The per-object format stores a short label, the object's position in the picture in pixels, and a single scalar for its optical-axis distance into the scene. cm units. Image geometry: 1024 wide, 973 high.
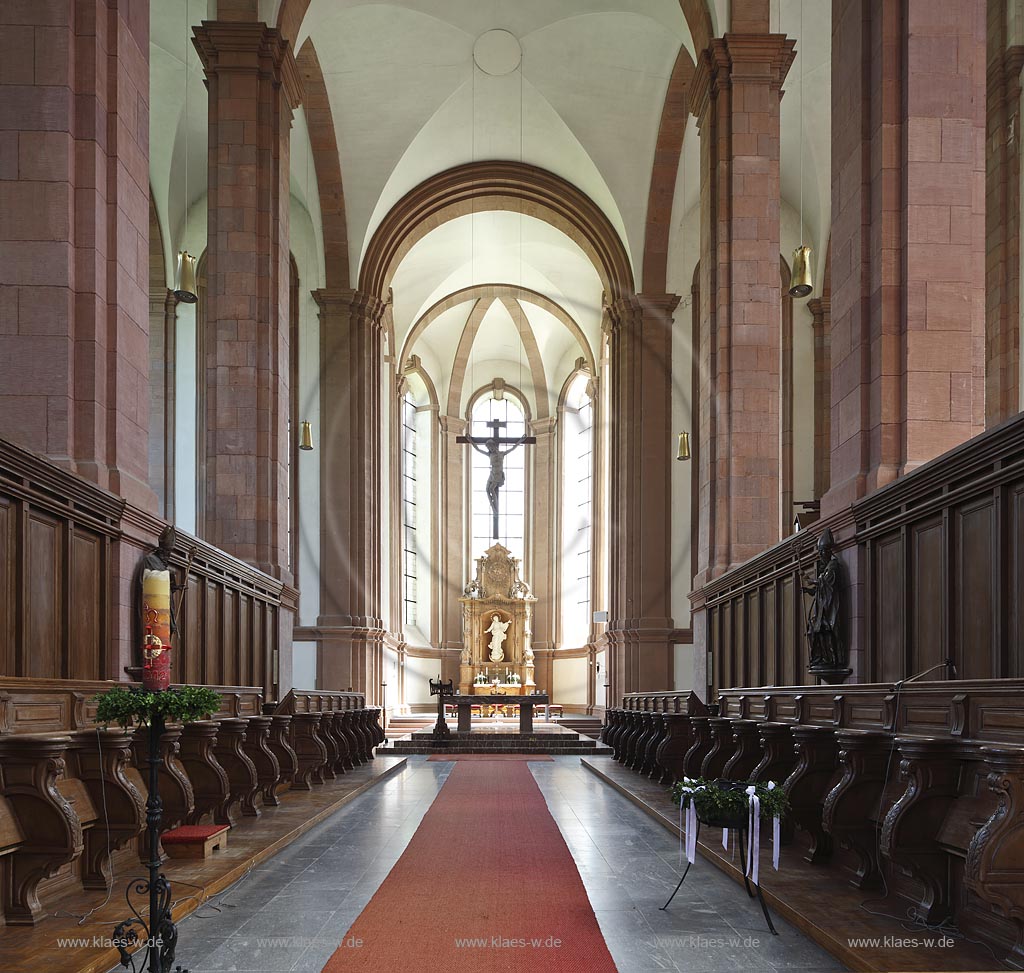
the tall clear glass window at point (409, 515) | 3134
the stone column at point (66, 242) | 723
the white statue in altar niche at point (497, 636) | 3081
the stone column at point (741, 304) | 1248
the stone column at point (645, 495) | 2033
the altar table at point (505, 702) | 1900
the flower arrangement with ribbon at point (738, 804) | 494
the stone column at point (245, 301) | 1257
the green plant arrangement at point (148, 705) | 420
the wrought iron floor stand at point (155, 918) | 385
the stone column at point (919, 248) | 763
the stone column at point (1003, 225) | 1186
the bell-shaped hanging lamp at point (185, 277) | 1279
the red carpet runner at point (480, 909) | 438
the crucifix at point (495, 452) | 2662
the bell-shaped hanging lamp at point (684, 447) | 1788
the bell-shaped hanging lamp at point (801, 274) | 1216
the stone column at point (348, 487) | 2069
